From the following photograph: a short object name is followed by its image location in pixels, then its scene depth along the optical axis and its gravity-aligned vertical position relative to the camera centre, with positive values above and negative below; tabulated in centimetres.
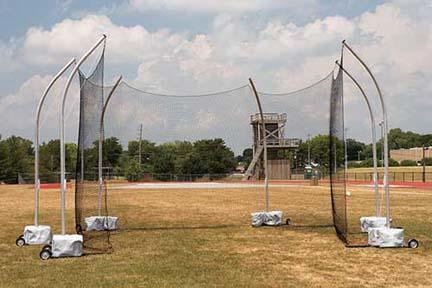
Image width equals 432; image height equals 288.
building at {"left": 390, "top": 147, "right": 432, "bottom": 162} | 10249 +158
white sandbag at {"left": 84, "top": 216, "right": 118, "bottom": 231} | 1252 -128
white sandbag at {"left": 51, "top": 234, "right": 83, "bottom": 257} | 900 -127
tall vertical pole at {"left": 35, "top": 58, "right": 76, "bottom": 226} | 1047 +46
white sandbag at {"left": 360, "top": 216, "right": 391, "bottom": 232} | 1158 -121
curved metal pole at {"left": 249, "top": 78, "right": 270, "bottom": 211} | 1343 +73
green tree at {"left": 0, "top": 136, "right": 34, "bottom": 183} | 5956 +36
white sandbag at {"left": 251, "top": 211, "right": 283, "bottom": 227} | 1322 -127
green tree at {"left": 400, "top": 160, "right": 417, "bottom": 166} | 9580 -8
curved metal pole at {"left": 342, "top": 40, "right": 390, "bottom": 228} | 1014 +54
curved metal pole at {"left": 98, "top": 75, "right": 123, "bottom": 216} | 1229 +43
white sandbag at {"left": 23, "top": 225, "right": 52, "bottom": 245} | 1058 -131
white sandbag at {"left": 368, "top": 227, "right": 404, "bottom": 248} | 974 -126
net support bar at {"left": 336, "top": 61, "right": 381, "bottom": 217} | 1194 +18
